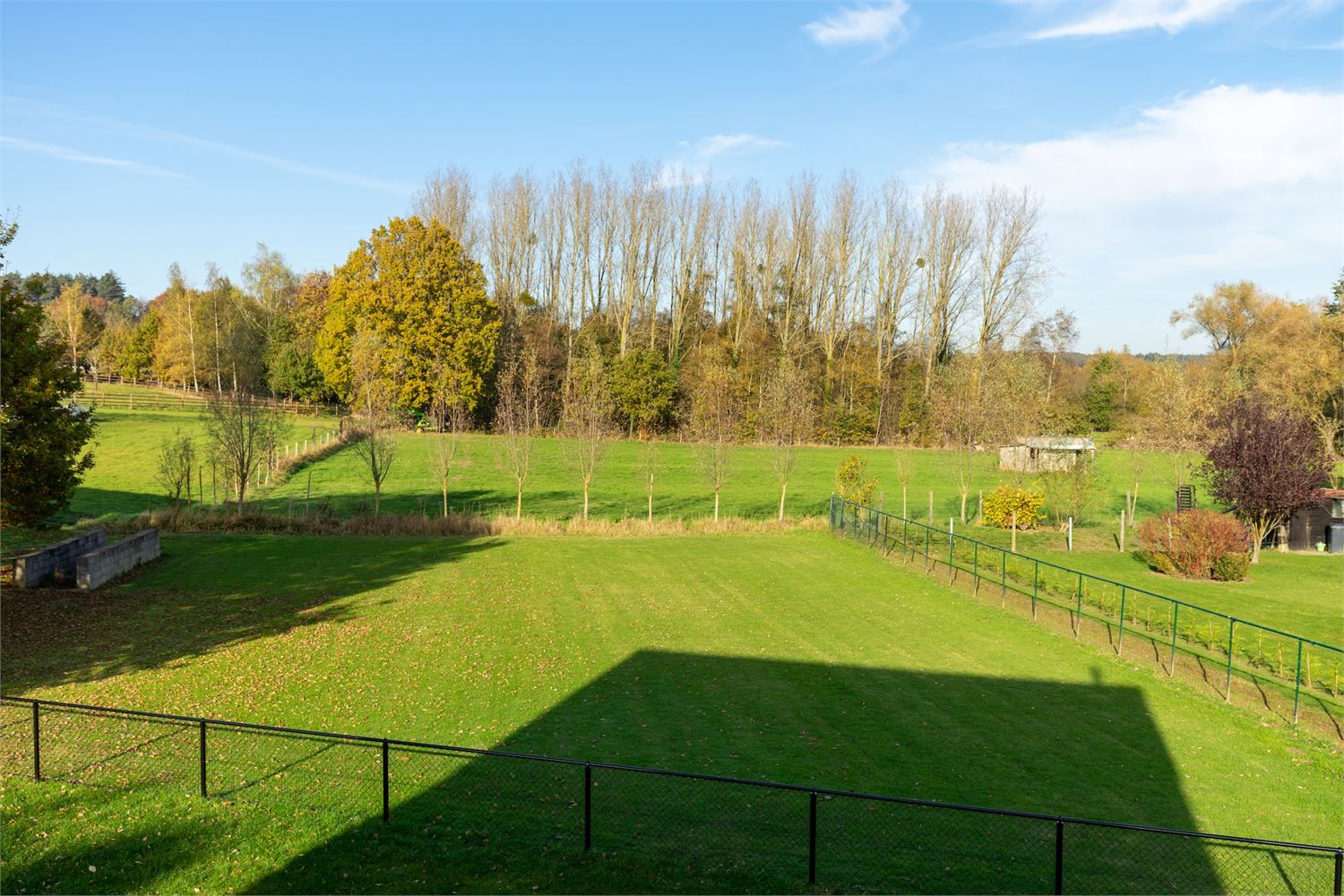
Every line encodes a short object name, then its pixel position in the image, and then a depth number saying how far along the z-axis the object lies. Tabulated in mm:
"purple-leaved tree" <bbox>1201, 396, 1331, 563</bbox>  29512
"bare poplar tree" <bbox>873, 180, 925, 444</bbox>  73375
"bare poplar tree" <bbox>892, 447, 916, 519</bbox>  37288
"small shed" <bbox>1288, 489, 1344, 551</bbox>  30922
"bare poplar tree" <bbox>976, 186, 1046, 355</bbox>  71188
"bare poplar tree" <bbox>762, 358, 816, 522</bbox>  37875
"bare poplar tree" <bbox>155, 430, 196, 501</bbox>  32312
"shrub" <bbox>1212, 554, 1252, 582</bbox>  26078
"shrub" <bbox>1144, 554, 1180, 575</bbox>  27156
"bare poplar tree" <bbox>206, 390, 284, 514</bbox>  31078
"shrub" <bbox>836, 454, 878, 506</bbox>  34594
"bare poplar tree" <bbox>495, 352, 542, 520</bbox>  35406
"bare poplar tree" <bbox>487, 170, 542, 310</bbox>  74062
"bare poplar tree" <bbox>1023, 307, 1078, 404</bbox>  84381
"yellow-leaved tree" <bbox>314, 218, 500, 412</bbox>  57000
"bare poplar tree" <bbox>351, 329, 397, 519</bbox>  45934
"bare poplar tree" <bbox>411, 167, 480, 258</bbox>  72188
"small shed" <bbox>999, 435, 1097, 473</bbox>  43906
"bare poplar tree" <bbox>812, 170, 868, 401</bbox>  73562
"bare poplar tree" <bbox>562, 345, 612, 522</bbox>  35562
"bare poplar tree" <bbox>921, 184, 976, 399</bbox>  72125
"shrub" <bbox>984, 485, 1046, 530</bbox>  33719
